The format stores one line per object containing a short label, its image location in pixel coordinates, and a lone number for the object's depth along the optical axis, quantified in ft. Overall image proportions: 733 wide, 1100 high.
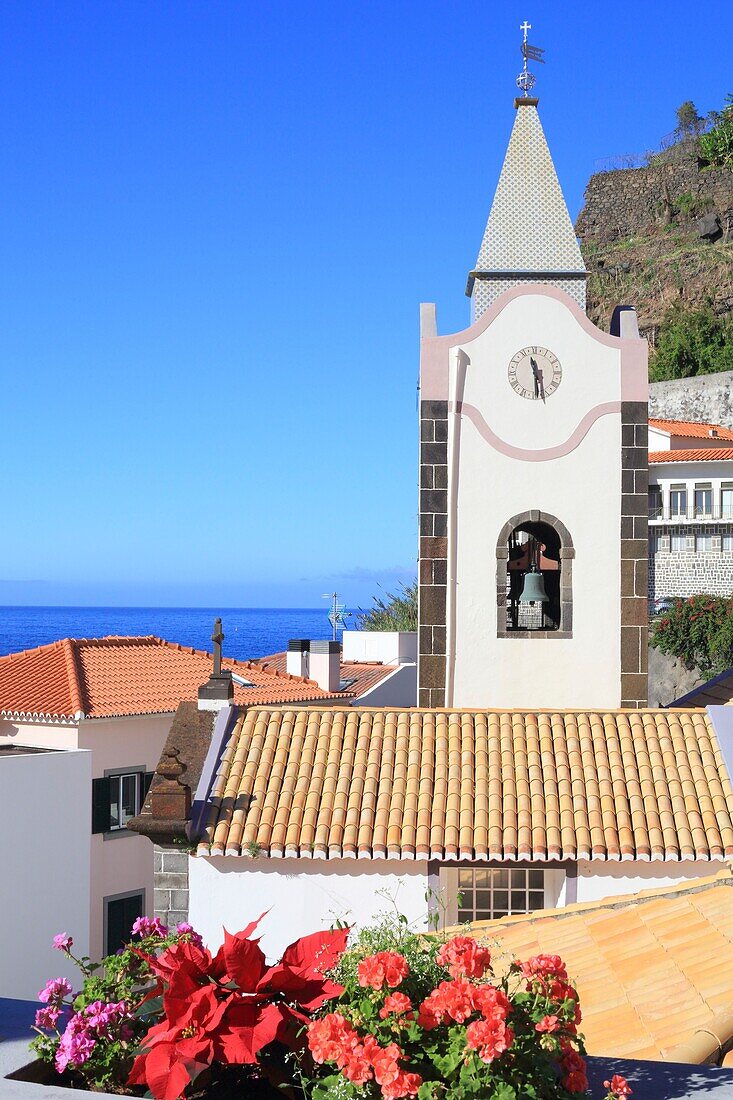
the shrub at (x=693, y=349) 207.00
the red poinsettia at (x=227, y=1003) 12.62
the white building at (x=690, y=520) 151.33
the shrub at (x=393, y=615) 189.47
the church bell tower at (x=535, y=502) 52.65
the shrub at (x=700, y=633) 140.46
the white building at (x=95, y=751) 64.59
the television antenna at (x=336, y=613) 153.38
